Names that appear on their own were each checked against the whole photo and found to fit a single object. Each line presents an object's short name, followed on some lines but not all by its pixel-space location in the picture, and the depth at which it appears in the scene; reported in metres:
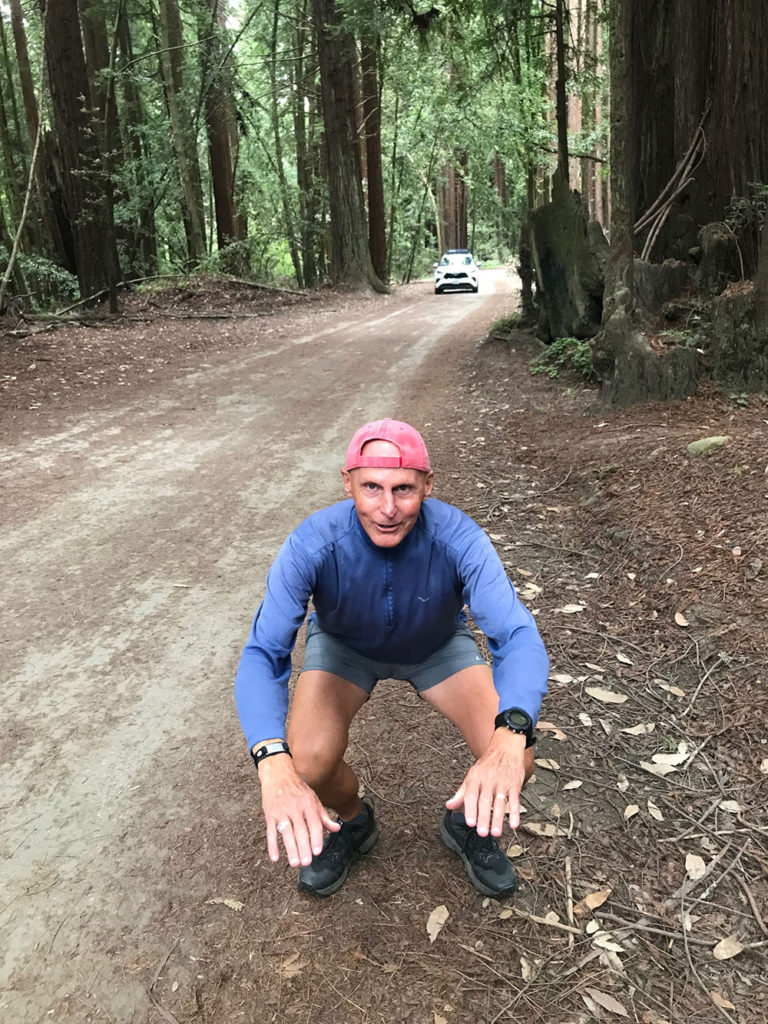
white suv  27.42
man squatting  2.20
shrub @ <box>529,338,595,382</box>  8.91
